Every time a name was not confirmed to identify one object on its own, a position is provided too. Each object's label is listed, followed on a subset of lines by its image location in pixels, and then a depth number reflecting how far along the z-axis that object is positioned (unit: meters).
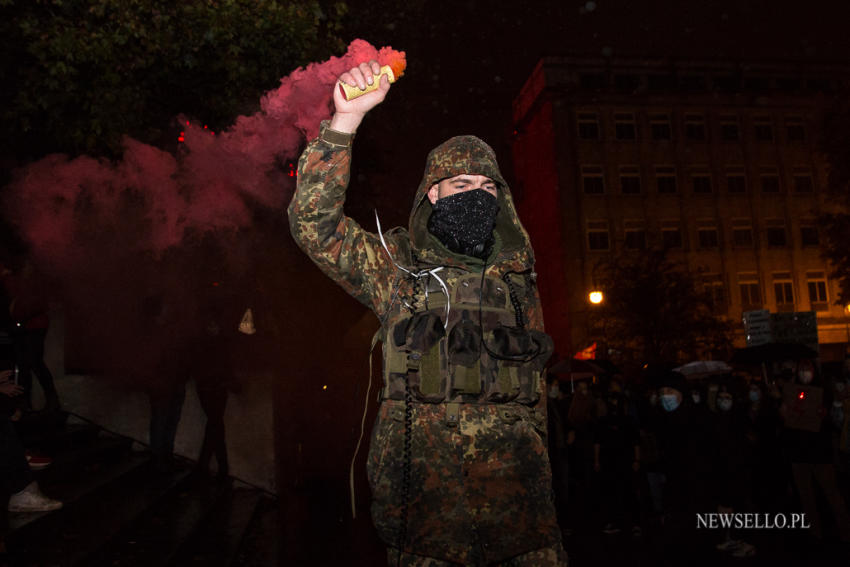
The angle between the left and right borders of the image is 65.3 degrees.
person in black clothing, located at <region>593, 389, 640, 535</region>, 9.30
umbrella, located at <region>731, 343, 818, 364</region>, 13.06
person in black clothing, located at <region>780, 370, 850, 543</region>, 7.56
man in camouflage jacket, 2.94
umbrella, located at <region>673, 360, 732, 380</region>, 13.18
